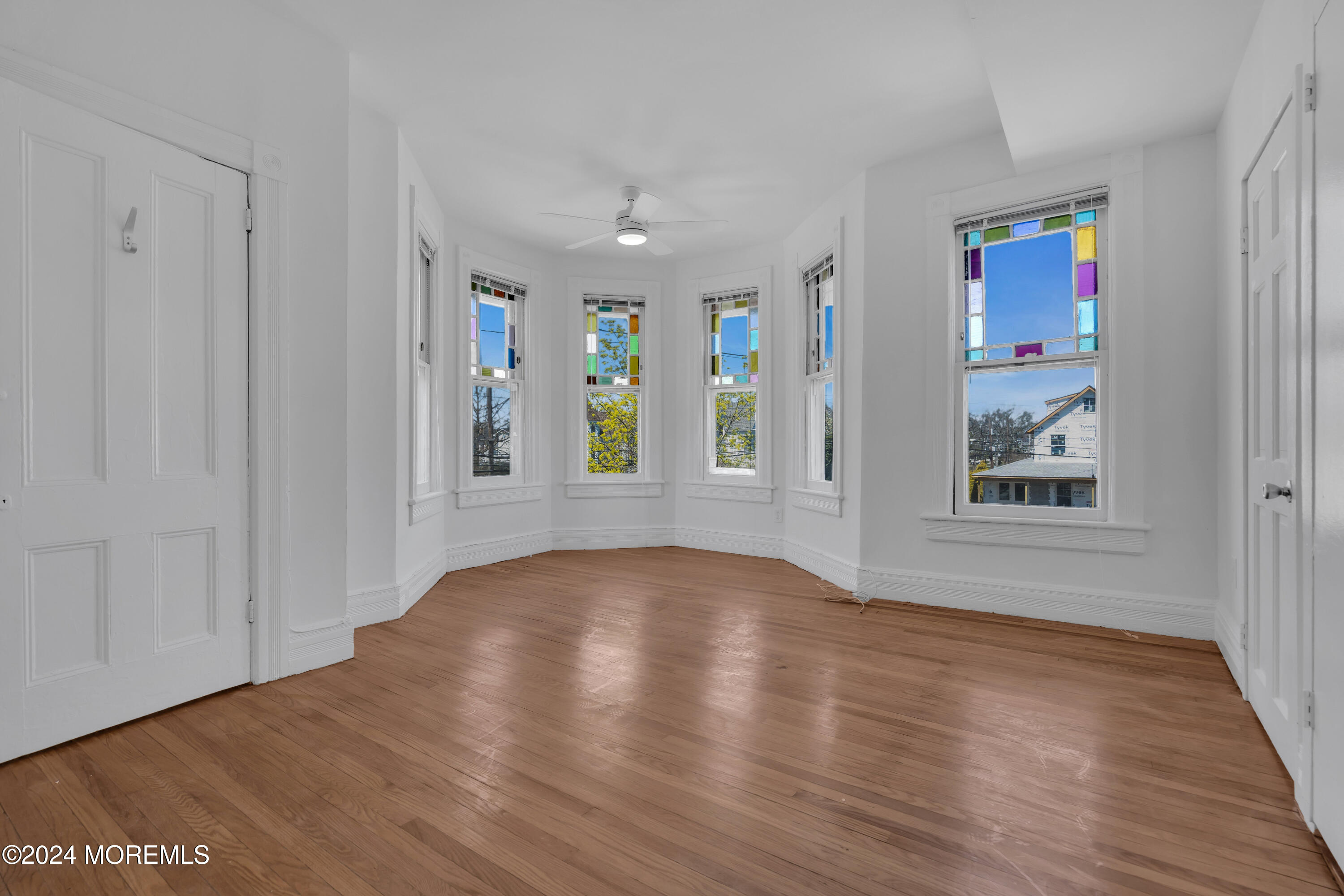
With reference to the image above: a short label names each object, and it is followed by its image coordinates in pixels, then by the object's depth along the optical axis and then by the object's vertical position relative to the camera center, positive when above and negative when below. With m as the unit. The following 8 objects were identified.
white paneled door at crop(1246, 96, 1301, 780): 1.97 +0.01
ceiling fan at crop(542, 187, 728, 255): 4.39 +1.63
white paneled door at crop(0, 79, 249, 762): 2.07 +0.08
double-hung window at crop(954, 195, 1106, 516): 3.70 +0.56
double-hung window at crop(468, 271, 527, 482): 5.47 +0.62
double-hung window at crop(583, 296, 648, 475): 6.28 +0.61
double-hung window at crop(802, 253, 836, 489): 5.09 +0.64
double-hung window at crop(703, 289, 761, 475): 5.99 +0.63
